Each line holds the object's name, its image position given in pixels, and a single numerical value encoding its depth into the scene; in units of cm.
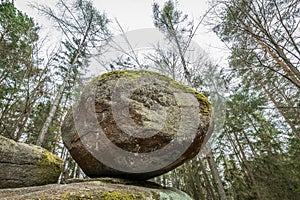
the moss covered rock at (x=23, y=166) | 305
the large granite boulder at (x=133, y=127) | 289
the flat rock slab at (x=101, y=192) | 178
